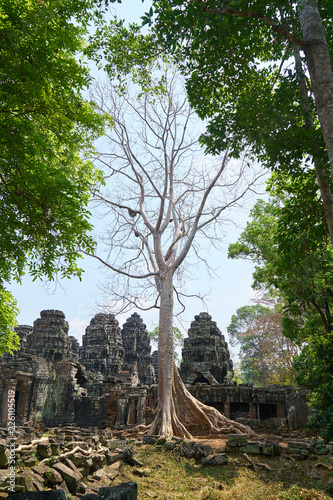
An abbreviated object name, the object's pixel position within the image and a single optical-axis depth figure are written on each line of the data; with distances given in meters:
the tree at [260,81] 5.61
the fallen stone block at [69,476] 5.75
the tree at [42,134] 5.68
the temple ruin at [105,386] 18.70
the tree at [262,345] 27.24
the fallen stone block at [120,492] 3.96
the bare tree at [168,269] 12.20
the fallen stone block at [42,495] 3.42
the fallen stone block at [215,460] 7.62
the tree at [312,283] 6.74
